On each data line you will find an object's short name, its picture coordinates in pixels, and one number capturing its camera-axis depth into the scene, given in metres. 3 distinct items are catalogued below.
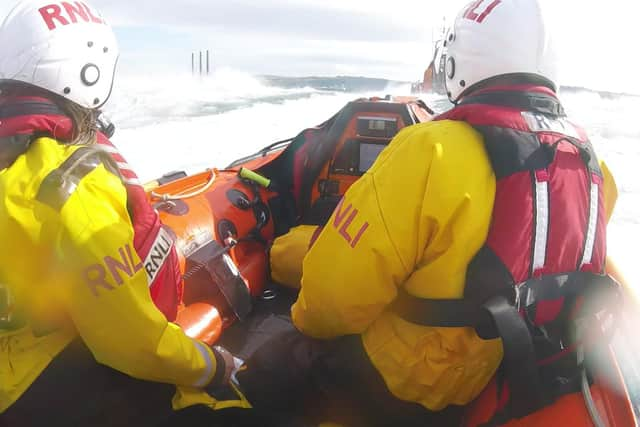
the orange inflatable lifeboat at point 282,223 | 1.10
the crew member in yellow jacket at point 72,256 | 0.94
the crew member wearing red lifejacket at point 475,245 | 1.00
